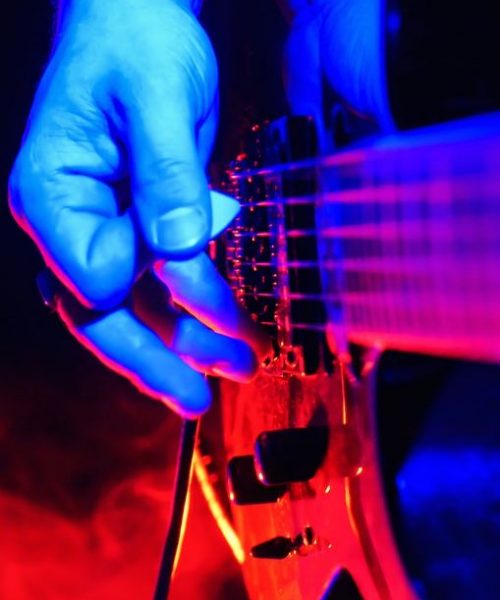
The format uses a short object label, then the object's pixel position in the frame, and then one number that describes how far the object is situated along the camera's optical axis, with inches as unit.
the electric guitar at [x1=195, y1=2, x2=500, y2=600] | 15.9
